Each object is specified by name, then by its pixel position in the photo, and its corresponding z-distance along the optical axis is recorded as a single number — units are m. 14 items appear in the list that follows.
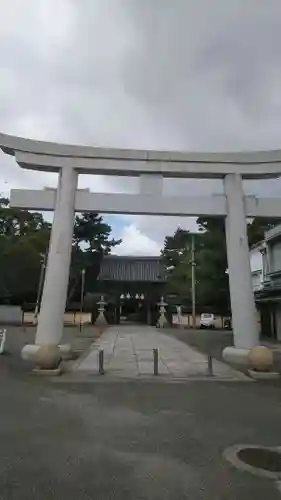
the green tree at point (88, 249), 48.97
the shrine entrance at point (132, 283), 49.22
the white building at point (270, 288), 28.67
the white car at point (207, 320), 48.87
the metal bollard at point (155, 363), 13.18
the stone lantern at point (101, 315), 46.66
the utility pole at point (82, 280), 43.38
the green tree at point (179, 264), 44.72
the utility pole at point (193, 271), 37.20
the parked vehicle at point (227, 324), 45.11
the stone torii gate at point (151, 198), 14.54
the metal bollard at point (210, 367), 13.21
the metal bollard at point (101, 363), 13.19
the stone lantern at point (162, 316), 46.41
